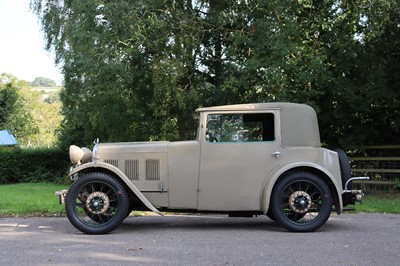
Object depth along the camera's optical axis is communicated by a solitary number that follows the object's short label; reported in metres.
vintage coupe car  7.91
